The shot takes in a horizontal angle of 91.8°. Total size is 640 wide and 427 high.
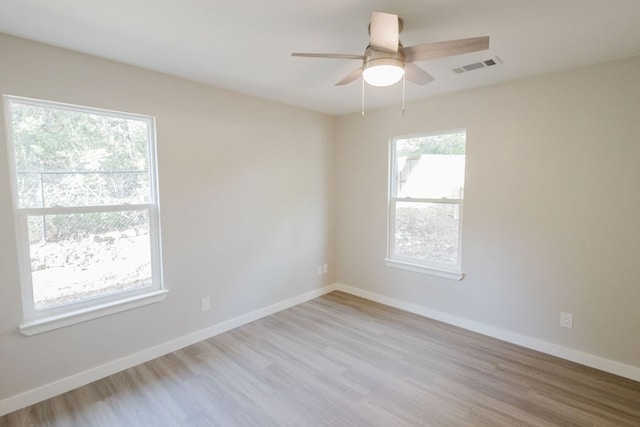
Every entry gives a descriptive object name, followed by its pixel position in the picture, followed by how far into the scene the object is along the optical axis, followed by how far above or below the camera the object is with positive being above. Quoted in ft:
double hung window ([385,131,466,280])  10.98 -0.44
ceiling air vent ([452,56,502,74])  7.88 +3.31
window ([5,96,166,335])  7.05 -0.46
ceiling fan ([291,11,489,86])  5.20 +2.52
